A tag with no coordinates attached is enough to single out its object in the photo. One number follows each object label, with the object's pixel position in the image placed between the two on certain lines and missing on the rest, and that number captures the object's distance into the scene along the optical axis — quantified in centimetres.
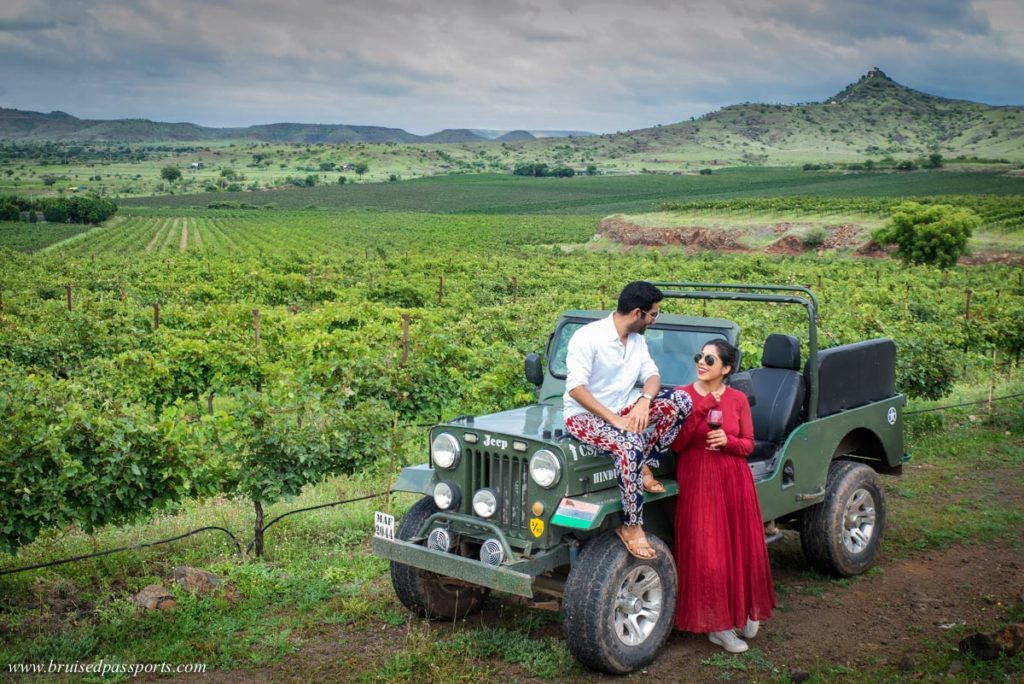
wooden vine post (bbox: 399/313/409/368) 1379
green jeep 564
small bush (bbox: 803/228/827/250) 6619
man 567
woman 596
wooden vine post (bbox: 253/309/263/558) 839
